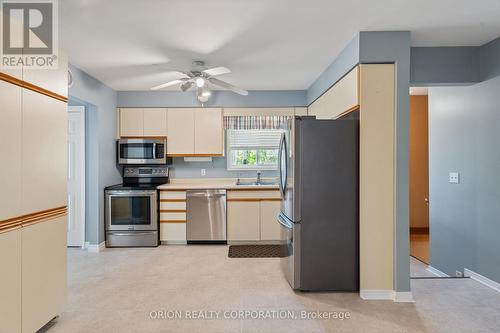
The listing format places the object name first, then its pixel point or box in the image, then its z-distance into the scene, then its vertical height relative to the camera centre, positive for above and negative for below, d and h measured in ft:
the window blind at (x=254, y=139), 16.06 +1.53
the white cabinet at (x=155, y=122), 14.87 +2.34
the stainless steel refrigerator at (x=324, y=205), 8.62 -1.26
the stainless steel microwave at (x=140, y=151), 14.60 +0.76
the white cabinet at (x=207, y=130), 14.98 +1.92
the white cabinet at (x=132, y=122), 14.87 +2.34
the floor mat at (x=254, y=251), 12.57 -4.10
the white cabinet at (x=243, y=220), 14.14 -2.82
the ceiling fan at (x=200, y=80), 10.21 +3.25
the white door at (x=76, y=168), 13.20 -0.13
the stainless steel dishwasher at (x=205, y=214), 14.06 -2.49
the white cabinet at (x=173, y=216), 14.10 -2.60
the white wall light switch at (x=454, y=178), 10.64 -0.50
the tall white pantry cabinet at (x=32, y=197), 5.54 -0.71
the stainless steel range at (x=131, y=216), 13.70 -2.53
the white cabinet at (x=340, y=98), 8.65 +2.46
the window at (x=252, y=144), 16.06 +1.24
